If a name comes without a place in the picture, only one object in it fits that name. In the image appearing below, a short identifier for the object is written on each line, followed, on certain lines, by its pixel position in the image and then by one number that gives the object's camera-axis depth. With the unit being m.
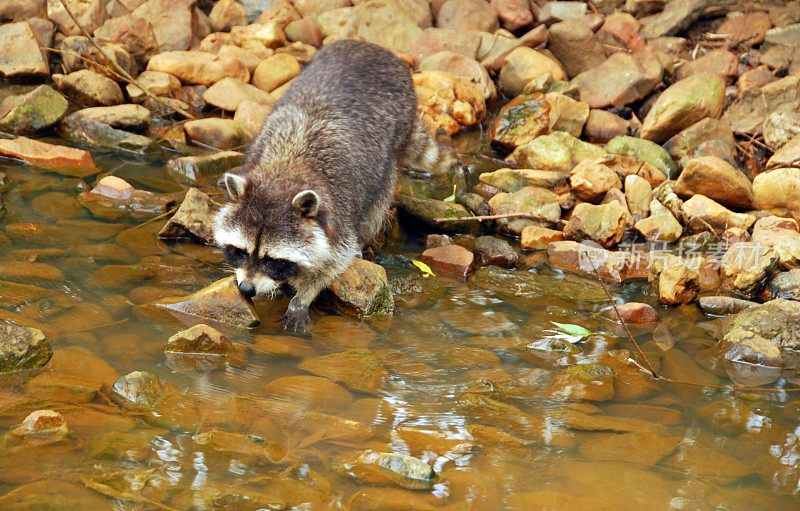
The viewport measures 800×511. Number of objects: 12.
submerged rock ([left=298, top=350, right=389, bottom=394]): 7.86
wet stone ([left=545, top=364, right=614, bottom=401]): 8.02
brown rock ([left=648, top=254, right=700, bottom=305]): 10.45
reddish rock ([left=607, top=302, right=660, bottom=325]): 9.98
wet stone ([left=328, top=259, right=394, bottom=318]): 9.69
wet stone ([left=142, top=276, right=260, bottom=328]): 8.88
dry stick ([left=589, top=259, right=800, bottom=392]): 8.43
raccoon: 8.86
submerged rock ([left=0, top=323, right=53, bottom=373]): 6.93
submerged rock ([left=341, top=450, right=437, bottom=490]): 6.10
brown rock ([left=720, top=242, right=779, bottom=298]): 10.84
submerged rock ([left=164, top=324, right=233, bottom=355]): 7.85
